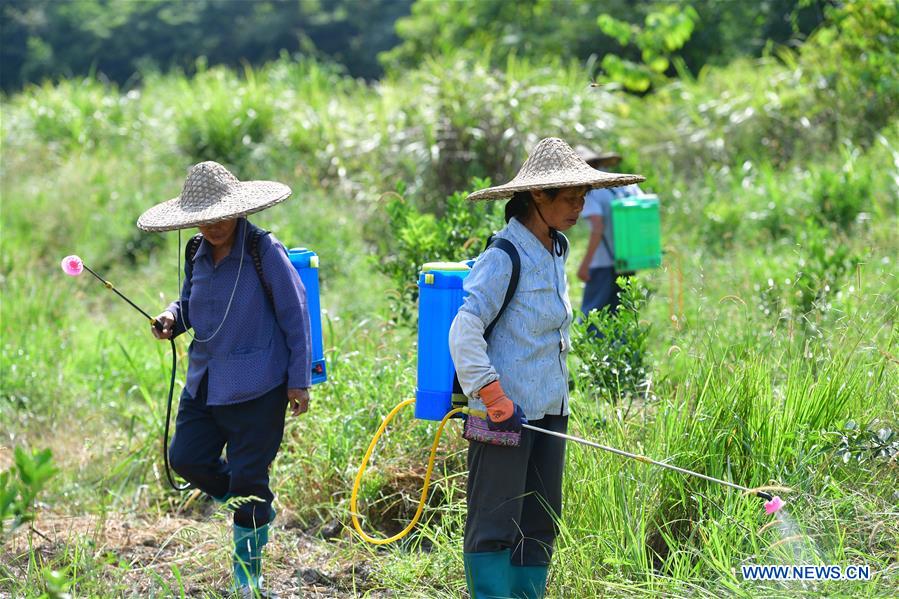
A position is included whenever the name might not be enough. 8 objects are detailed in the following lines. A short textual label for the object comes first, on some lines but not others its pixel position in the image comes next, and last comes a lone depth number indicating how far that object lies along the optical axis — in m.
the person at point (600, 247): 13.55
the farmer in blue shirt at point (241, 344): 7.90
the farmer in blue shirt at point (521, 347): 6.80
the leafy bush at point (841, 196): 18.25
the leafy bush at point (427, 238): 11.05
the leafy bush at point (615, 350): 9.31
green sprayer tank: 13.19
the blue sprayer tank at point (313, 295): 8.58
